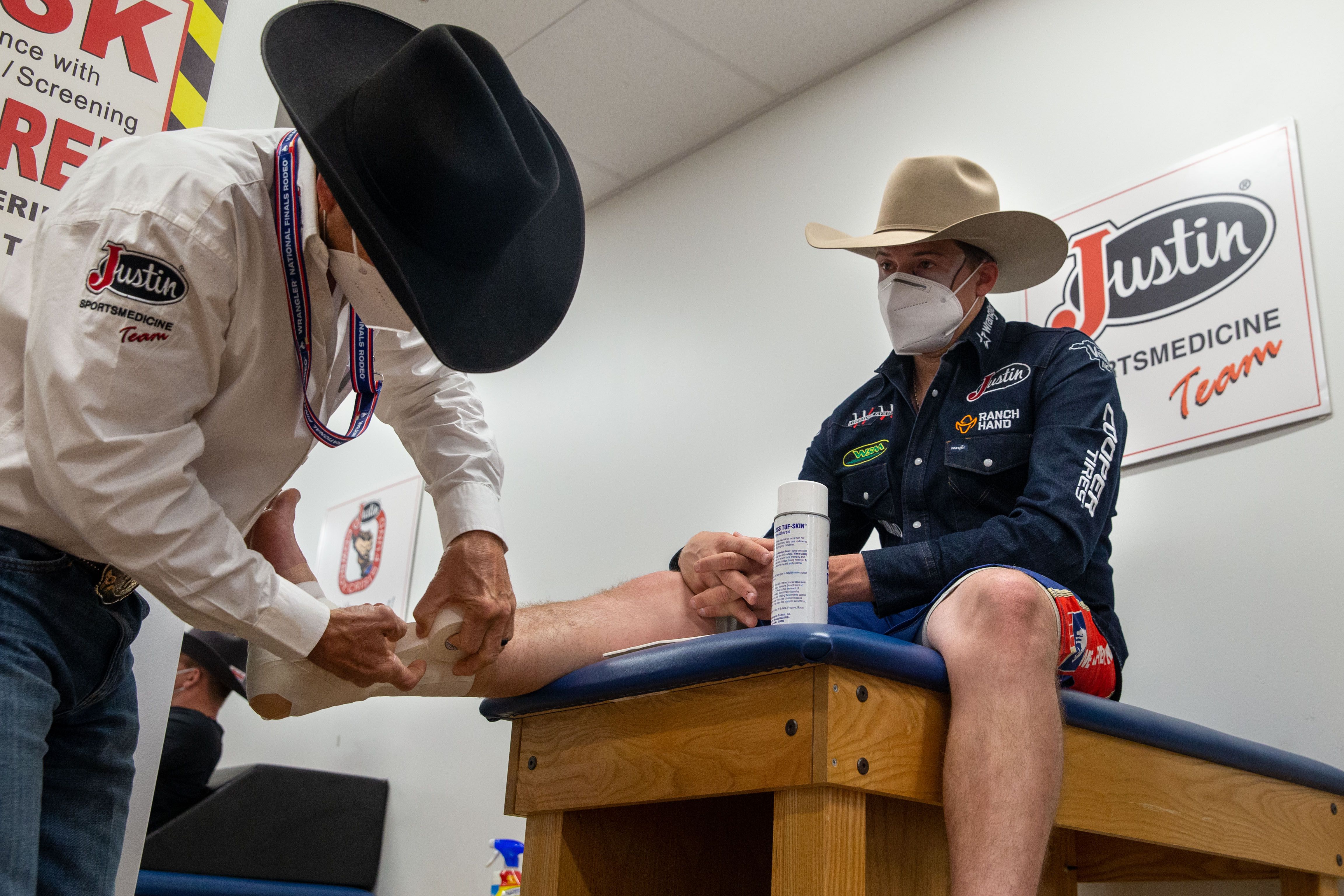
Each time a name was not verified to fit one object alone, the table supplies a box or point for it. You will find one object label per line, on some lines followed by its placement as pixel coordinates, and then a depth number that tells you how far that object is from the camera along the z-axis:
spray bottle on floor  2.97
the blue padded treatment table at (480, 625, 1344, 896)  1.11
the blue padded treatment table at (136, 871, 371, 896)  3.09
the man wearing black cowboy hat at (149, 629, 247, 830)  3.31
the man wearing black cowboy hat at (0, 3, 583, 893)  0.98
